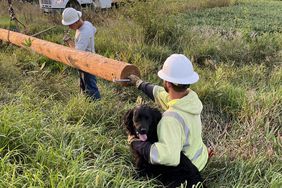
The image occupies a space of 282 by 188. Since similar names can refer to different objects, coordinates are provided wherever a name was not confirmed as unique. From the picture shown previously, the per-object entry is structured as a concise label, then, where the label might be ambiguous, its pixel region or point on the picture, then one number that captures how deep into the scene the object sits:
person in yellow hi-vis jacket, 2.57
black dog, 2.66
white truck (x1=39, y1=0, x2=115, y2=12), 12.60
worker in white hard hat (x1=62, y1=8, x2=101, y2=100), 4.66
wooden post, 4.04
